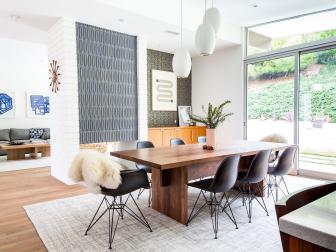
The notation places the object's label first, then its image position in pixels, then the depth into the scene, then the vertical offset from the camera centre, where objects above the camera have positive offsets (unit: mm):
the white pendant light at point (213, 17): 3295 +1298
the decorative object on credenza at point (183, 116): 7270 +49
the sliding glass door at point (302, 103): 4973 +298
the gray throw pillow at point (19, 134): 8375 -504
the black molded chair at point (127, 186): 2516 -695
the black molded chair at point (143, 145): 3953 -424
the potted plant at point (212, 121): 3424 -48
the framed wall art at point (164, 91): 6710 +723
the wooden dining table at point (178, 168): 2709 -611
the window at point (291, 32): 4926 +1794
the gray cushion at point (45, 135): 8766 -559
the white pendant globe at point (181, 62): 3607 +783
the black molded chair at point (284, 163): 3369 -612
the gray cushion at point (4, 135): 8094 -510
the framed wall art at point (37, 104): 9047 +531
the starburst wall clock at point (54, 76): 4793 +817
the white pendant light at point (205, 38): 3090 +965
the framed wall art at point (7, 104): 8469 +496
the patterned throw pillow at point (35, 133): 8742 -492
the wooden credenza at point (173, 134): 6184 -410
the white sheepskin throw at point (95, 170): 2292 -477
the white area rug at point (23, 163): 6195 -1154
